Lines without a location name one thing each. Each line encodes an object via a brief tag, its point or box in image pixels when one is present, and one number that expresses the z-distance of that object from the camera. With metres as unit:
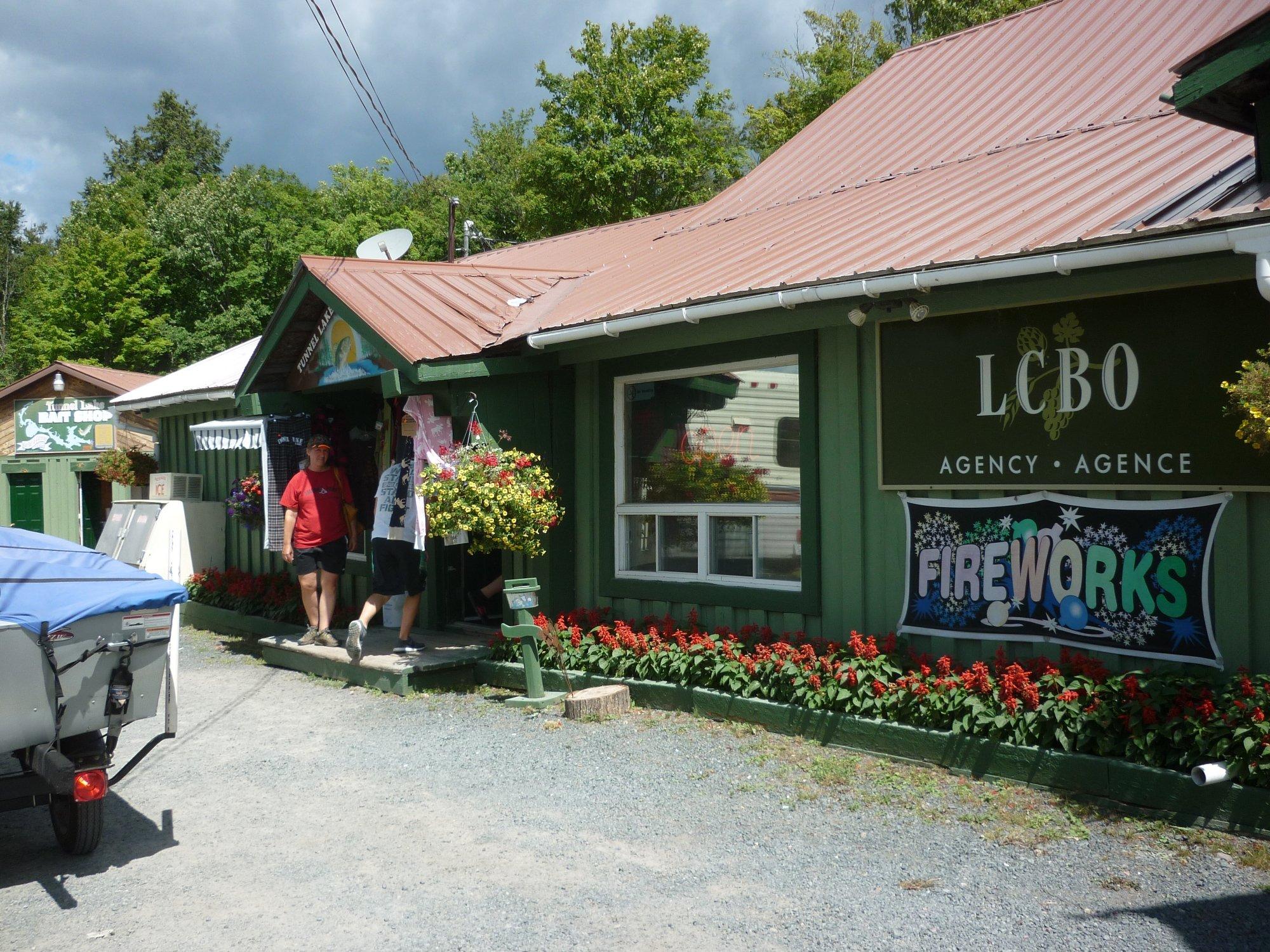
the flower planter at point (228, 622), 11.20
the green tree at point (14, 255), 51.91
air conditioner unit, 13.92
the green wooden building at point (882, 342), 5.24
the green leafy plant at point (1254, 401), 4.46
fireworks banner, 5.30
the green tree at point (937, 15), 23.83
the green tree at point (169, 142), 49.50
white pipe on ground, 4.47
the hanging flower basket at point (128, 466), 15.52
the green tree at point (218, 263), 35.56
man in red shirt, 9.42
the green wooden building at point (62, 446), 22.78
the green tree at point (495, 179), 38.28
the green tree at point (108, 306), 35.88
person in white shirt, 8.69
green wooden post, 7.60
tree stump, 7.09
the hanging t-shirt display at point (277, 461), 10.23
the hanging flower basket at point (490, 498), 7.62
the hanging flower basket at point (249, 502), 11.78
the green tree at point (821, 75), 26.77
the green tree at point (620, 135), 27.14
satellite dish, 10.94
